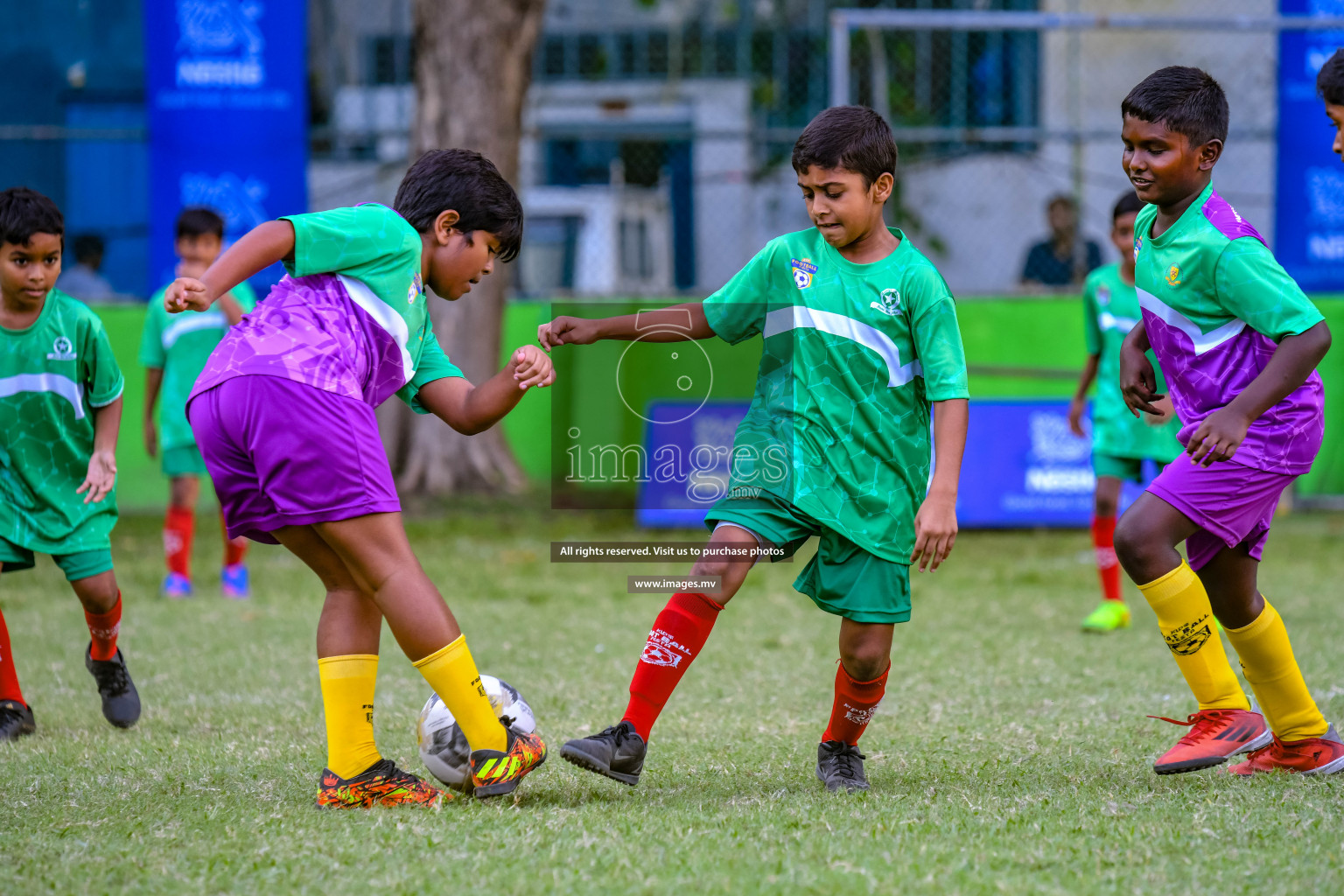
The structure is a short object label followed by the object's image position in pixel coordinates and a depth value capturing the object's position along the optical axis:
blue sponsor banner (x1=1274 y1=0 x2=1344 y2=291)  19.62
